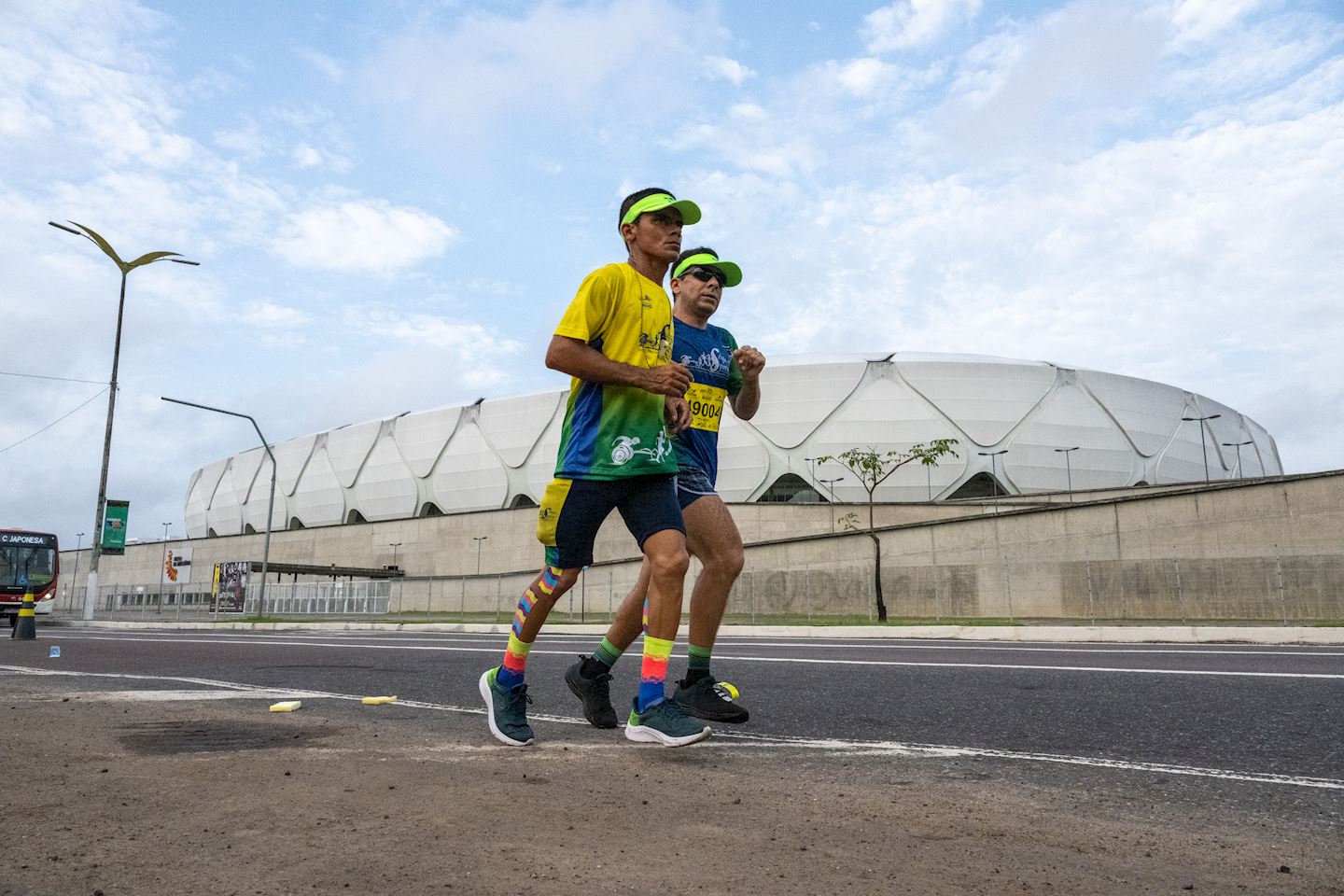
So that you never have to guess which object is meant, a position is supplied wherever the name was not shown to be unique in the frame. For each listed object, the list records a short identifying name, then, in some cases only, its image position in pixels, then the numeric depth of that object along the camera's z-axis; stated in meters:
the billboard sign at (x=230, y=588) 34.34
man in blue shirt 3.73
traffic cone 12.62
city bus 25.84
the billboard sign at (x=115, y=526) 28.66
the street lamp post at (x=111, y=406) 24.56
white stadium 54.72
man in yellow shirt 3.25
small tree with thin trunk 26.27
